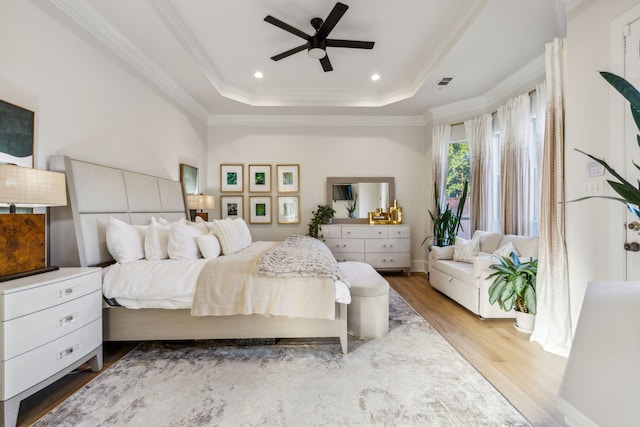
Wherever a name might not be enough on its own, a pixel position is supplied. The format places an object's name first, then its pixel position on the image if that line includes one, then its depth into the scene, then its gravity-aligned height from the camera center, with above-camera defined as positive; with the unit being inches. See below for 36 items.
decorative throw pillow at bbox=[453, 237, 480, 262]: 143.9 -20.0
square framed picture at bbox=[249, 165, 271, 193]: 205.5 +26.7
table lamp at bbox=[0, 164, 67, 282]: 61.2 -1.1
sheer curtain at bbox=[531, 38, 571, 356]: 90.9 -7.2
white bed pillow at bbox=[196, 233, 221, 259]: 102.3 -12.4
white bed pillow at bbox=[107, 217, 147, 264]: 93.1 -9.7
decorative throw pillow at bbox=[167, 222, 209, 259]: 98.7 -10.6
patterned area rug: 62.4 -46.6
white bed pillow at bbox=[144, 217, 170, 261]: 99.1 -10.9
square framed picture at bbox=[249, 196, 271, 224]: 206.5 +3.3
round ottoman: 99.0 -35.5
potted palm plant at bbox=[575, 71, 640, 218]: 36.6 +14.3
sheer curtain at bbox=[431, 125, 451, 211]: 187.5 +39.6
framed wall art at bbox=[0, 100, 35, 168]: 71.9 +22.1
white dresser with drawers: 190.7 -21.4
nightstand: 57.2 -27.5
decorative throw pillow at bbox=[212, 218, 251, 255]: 110.7 -9.4
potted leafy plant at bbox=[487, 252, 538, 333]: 103.9 -30.0
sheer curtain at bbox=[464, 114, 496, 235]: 162.2 +23.8
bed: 87.4 -32.7
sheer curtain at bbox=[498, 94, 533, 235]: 135.6 +24.0
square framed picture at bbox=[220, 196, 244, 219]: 206.2 +6.5
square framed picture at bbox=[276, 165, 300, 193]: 205.9 +26.7
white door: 69.7 +16.1
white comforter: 86.1 -23.2
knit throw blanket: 87.8 -17.0
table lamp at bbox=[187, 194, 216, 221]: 159.3 +6.3
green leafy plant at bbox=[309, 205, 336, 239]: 197.3 -3.6
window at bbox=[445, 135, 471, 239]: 181.2 +23.7
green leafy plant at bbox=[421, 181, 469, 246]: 172.6 -7.4
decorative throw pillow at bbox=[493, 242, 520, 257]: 118.6 -16.7
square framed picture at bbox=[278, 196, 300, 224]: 206.4 +3.3
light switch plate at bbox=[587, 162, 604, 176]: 77.6 +12.4
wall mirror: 207.0 +12.9
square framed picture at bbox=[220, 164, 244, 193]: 205.0 +26.0
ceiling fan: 96.3 +66.6
